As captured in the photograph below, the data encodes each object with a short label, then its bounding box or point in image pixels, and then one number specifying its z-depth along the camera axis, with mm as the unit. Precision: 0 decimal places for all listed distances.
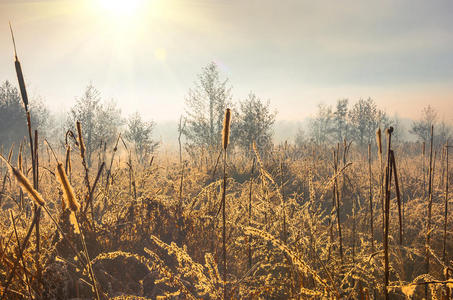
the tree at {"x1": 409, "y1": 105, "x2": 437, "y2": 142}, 31266
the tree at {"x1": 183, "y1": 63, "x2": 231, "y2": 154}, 17484
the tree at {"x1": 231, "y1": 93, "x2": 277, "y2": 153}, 14931
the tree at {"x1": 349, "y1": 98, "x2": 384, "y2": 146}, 29198
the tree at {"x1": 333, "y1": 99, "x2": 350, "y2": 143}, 32875
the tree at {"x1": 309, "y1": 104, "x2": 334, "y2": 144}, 37831
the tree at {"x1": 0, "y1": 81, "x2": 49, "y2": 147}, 21203
